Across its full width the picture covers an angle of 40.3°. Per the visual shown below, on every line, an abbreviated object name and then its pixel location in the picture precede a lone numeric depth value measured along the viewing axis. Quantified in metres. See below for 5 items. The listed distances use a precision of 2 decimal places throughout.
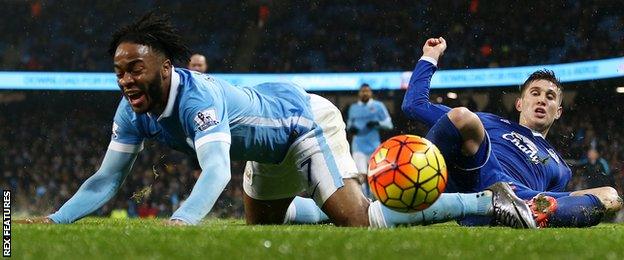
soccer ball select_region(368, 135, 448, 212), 4.23
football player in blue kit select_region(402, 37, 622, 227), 4.99
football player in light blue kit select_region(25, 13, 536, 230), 4.27
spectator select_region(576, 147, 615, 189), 11.91
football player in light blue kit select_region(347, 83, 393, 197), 12.38
